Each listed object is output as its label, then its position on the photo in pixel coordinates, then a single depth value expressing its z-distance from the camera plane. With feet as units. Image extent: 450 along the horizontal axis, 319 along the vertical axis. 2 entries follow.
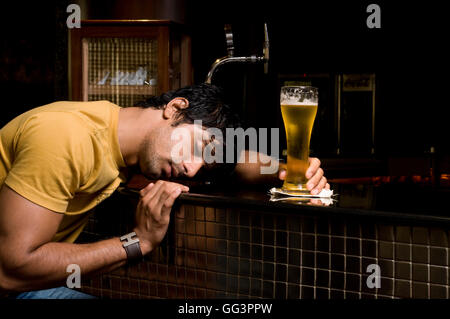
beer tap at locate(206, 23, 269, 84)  7.41
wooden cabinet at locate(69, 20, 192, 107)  13.07
